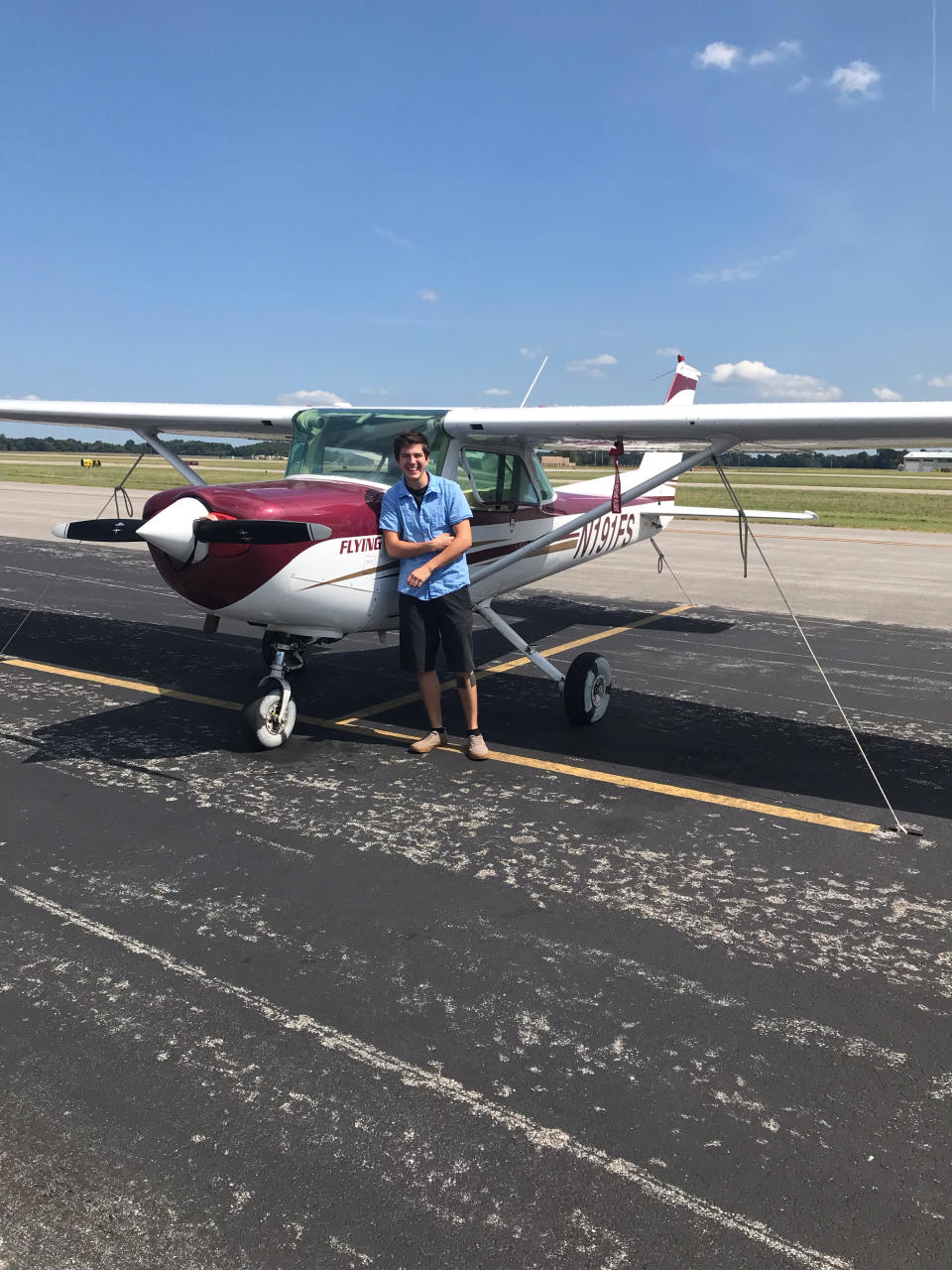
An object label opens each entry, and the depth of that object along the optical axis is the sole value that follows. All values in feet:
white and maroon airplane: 17.12
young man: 18.47
